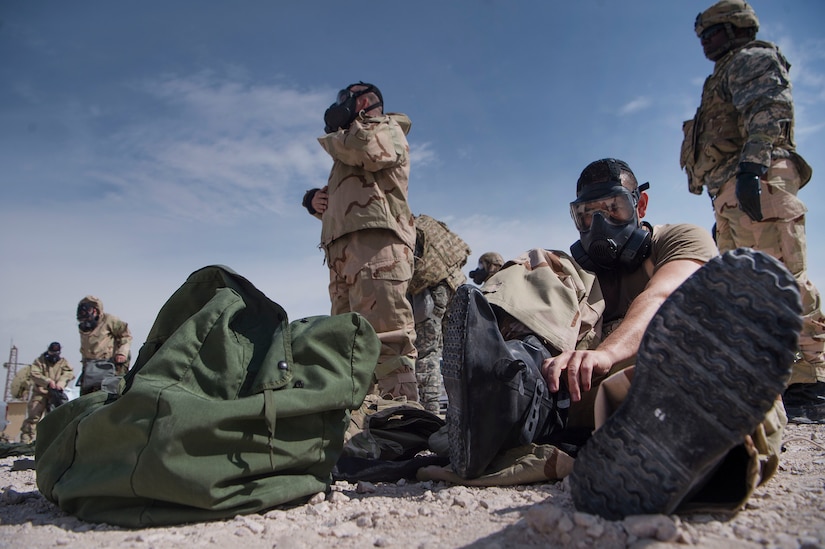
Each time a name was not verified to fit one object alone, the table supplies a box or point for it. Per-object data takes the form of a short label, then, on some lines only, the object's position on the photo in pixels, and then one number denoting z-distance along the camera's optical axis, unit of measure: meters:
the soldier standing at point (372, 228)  3.70
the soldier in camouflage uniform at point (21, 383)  10.59
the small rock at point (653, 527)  0.99
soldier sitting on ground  0.98
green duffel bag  1.36
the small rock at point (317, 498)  1.59
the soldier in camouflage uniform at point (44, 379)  8.55
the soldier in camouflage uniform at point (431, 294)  5.52
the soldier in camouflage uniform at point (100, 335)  8.95
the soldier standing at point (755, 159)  3.53
